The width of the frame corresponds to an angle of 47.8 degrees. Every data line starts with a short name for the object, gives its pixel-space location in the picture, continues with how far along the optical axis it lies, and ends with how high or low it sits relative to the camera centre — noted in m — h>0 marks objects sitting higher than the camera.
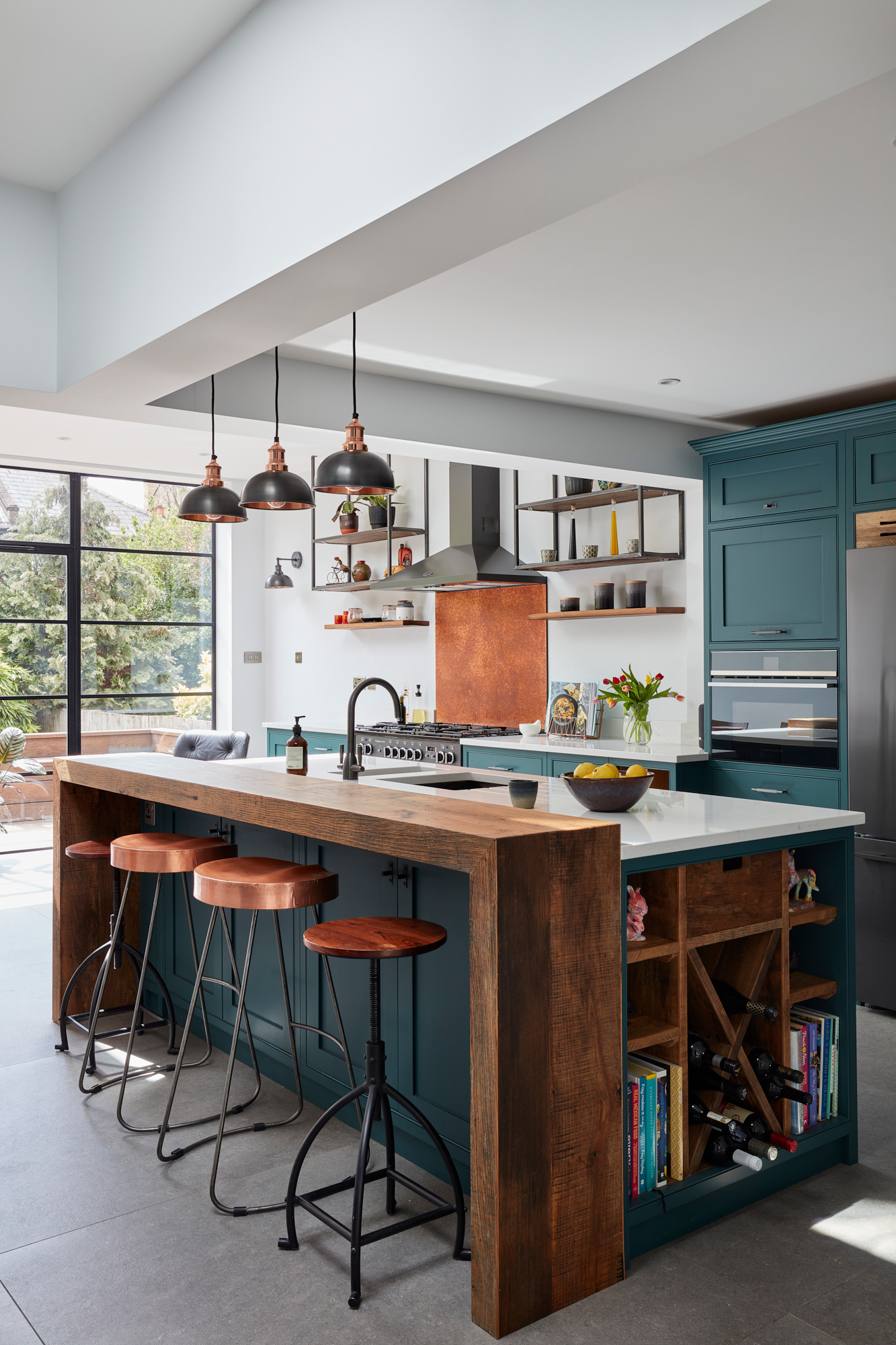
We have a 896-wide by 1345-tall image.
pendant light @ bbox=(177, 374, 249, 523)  3.50 +0.61
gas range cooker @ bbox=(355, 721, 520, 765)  6.18 -0.37
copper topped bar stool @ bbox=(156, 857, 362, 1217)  2.53 -0.53
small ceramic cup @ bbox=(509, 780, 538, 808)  2.82 -0.31
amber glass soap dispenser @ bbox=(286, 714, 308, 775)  3.62 -0.27
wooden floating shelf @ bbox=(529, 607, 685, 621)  5.46 +0.38
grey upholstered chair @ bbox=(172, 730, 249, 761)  6.94 -0.45
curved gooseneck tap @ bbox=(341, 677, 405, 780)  3.46 -0.25
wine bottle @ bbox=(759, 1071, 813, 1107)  2.54 -1.04
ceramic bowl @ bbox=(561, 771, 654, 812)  2.75 -0.30
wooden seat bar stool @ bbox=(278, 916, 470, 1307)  2.22 -0.94
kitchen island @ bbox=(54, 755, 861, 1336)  2.04 -0.69
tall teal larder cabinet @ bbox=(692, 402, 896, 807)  4.50 +0.71
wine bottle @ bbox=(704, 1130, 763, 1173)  2.45 -1.15
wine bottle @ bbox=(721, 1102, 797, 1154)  2.50 -1.12
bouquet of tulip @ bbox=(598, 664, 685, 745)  5.45 -0.09
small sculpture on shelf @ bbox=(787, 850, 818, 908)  2.77 -0.57
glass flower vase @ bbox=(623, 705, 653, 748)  5.49 -0.25
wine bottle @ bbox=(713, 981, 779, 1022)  2.55 -0.82
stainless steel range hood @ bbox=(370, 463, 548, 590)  6.20 +0.88
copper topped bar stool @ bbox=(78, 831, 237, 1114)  3.05 -0.54
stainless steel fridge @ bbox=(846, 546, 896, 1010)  4.16 -0.35
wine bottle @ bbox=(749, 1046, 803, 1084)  2.56 -0.99
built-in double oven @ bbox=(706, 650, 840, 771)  4.59 -0.12
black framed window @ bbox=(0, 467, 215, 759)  8.05 +0.57
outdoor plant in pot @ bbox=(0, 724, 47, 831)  7.54 -0.62
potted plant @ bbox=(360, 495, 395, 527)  7.45 +1.27
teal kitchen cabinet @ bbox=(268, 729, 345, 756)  7.19 -0.44
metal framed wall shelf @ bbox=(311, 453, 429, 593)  7.24 +1.08
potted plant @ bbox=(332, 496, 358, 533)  7.55 +1.22
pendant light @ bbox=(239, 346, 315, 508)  3.26 +0.62
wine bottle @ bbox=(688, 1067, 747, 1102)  2.48 -1.00
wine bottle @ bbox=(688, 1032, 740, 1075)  2.46 -0.92
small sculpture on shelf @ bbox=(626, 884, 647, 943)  2.39 -0.56
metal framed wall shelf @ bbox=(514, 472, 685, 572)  5.43 +1.02
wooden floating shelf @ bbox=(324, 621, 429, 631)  7.44 +0.42
